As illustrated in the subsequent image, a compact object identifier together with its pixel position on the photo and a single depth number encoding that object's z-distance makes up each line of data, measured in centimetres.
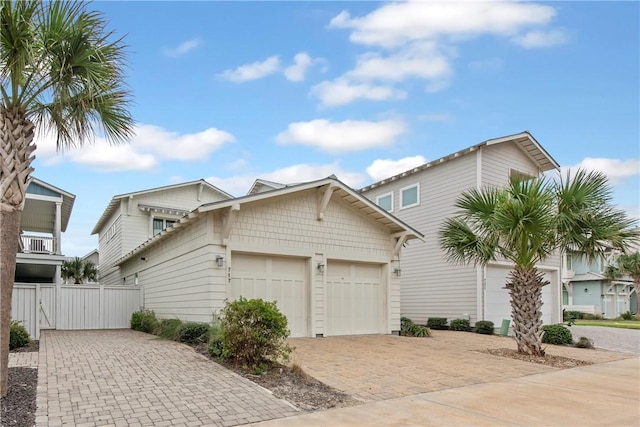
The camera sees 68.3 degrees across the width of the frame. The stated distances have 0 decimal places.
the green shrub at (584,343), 1497
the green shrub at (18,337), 1177
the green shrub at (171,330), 1244
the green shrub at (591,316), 3465
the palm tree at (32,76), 600
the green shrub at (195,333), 1136
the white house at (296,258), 1243
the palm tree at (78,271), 3195
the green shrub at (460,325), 1850
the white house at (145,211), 2309
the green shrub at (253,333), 869
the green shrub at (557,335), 1534
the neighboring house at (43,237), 1811
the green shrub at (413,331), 1592
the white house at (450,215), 1878
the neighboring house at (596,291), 3659
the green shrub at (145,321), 1612
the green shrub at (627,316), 3427
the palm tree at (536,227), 1152
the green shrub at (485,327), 1766
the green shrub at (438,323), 1944
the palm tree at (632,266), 3409
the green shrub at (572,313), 2476
